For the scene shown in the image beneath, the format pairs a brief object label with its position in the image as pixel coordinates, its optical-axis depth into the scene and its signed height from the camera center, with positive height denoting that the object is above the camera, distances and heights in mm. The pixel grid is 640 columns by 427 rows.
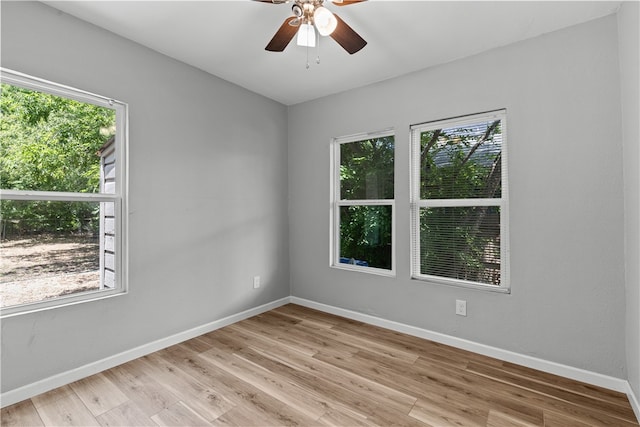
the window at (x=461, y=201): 2566 +128
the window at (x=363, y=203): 3209 +140
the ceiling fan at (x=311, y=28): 1688 +1136
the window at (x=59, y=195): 1948 +138
